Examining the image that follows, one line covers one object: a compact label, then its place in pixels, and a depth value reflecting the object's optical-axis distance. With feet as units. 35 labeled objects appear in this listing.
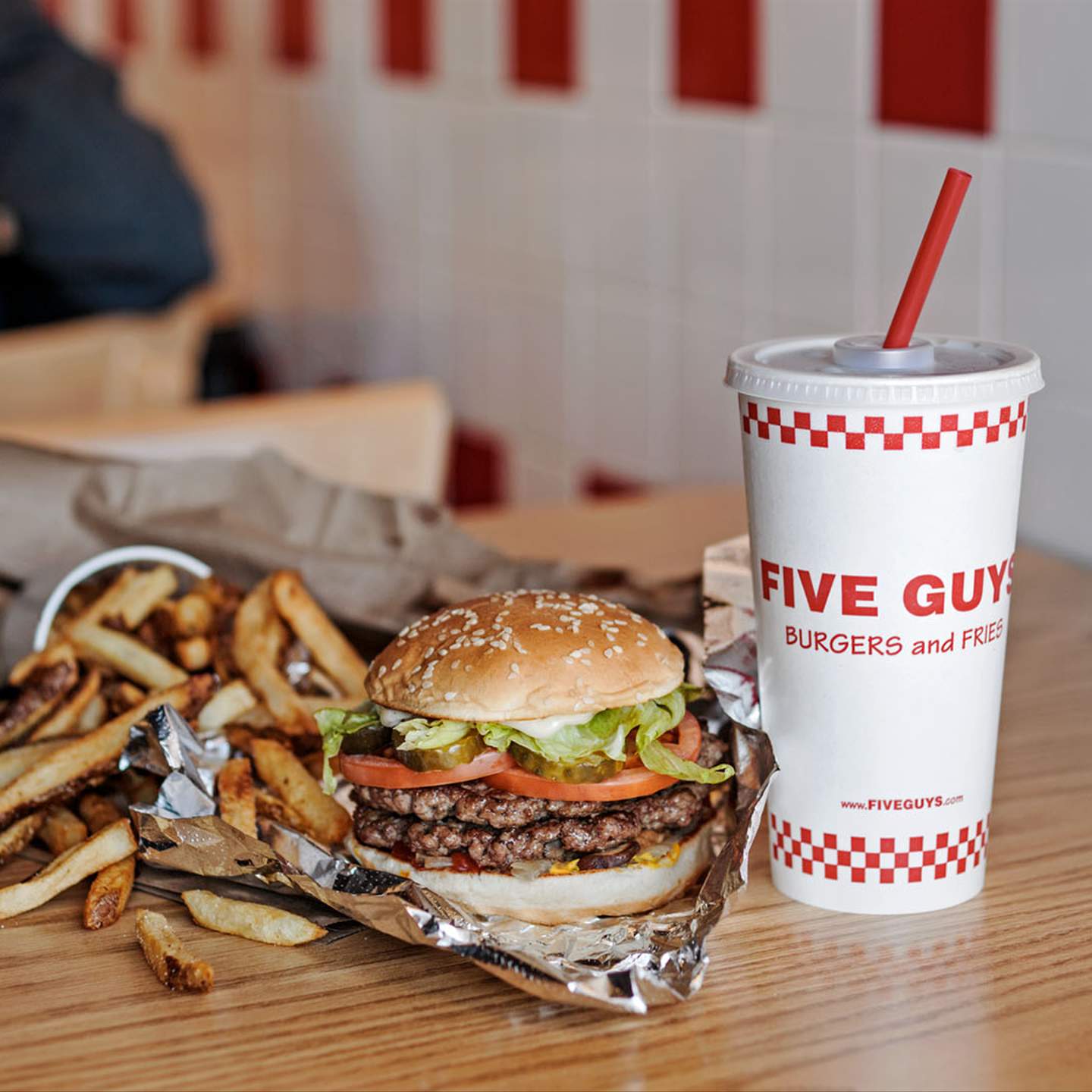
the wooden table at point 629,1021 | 3.09
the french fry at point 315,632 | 4.88
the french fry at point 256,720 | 4.65
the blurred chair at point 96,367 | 10.66
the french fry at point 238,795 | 3.94
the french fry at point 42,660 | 4.64
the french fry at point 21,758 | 4.28
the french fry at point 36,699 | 4.45
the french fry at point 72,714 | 4.47
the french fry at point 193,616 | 4.91
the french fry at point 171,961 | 3.39
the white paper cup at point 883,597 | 3.38
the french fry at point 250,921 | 3.55
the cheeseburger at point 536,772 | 3.67
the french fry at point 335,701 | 4.64
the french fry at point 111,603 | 5.01
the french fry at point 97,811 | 4.17
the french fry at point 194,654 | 4.81
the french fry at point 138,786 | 4.38
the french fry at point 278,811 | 4.14
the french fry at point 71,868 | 3.72
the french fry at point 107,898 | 3.71
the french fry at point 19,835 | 3.98
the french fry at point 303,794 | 4.12
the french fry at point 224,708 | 4.50
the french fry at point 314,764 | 4.57
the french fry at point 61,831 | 4.09
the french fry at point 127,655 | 4.76
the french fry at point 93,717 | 4.64
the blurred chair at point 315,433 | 8.03
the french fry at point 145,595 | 5.01
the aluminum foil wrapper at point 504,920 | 3.23
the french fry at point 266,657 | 4.66
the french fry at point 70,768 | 4.05
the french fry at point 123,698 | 4.59
